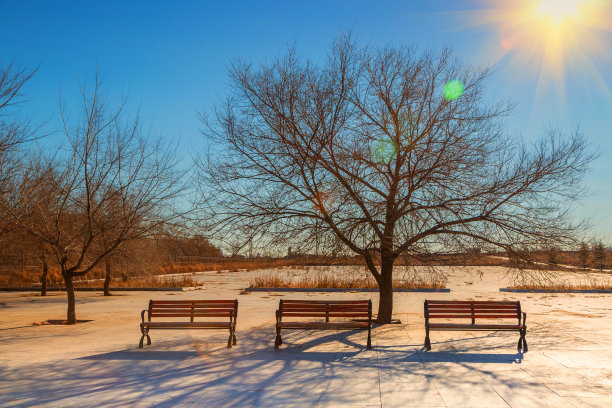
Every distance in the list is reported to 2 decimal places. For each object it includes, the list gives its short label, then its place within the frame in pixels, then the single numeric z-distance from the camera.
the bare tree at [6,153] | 10.01
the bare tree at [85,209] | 12.95
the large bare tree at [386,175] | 11.36
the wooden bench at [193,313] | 9.88
